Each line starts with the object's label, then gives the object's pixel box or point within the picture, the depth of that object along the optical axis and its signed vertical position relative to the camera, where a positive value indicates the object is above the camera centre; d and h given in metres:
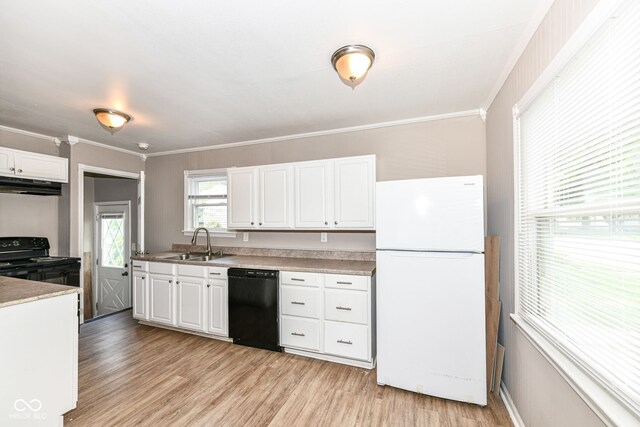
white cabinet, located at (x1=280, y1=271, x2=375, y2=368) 2.65 -0.99
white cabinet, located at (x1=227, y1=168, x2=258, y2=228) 3.55 +0.25
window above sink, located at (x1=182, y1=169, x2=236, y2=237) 4.19 +0.25
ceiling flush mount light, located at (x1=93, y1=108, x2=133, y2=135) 2.75 +0.99
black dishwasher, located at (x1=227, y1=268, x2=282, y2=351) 2.98 -0.98
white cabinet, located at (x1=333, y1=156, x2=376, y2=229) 2.97 +0.26
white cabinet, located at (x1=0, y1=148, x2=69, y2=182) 3.07 +0.61
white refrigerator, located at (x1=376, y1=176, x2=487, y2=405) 2.08 -0.55
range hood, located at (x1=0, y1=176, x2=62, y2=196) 3.06 +0.37
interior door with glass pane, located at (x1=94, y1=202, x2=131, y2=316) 4.90 -0.71
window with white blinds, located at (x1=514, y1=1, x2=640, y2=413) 0.97 +0.03
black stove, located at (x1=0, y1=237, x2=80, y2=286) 3.02 -0.50
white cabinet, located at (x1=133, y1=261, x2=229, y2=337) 3.26 -0.97
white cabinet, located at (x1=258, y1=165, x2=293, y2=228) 3.36 +0.24
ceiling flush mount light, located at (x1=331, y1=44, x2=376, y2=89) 1.84 +1.03
